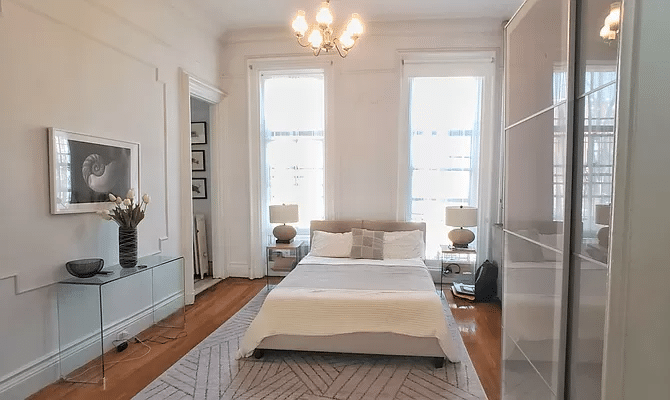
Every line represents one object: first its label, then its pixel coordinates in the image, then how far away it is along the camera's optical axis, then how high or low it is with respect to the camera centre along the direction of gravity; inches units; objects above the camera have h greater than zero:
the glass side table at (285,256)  202.5 -38.4
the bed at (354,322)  116.4 -40.9
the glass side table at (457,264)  199.6 -40.5
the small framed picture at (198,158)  226.8 +12.9
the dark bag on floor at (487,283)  180.9 -44.8
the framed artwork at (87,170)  109.8 +3.2
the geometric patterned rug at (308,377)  102.5 -53.4
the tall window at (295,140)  215.5 +22.3
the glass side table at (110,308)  113.1 -42.4
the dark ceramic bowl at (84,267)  111.2 -23.9
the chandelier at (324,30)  130.7 +51.7
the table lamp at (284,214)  198.2 -15.7
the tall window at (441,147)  203.6 +18.0
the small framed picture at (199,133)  226.8 +27.0
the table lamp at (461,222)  185.8 -17.9
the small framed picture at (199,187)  230.1 -3.3
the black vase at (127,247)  129.0 -21.0
